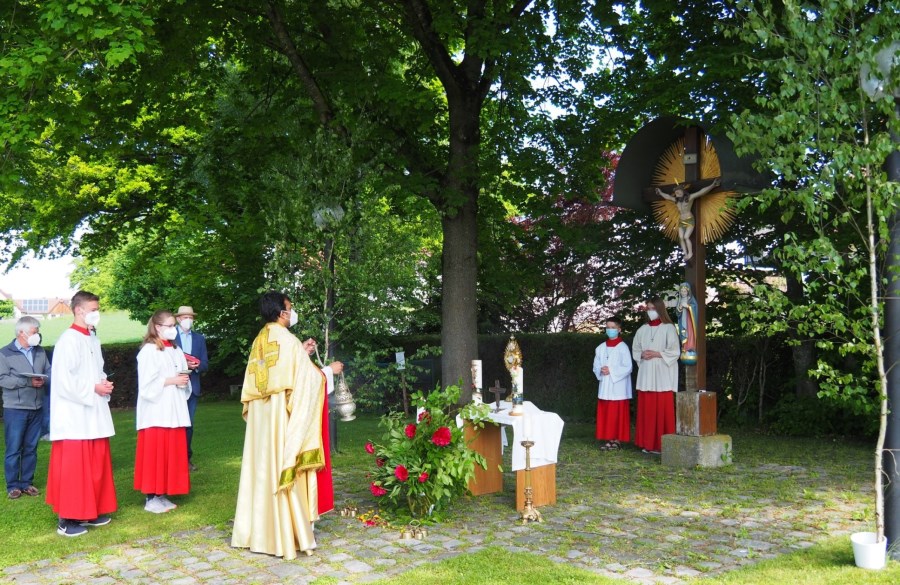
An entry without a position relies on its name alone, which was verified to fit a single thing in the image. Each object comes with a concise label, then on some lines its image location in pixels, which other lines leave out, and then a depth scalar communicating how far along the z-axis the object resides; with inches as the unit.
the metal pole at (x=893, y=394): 223.5
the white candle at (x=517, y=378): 320.5
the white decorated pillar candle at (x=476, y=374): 328.2
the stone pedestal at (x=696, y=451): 397.1
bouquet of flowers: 284.4
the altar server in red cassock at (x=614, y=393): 468.4
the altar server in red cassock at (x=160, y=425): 316.2
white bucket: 217.0
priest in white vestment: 254.2
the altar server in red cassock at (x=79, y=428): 280.2
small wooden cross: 321.4
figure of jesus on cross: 425.4
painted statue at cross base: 415.5
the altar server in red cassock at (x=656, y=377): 449.1
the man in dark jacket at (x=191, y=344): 407.2
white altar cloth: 310.8
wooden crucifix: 416.2
